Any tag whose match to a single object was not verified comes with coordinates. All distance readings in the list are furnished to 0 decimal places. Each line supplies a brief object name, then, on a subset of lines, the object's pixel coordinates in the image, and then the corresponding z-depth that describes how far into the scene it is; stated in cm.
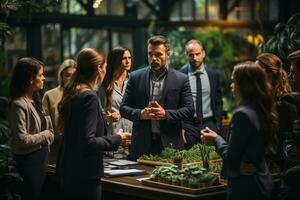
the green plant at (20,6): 626
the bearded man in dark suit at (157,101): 629
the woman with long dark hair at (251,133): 462
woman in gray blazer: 567
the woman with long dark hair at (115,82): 679
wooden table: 496
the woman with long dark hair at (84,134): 500
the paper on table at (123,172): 565
